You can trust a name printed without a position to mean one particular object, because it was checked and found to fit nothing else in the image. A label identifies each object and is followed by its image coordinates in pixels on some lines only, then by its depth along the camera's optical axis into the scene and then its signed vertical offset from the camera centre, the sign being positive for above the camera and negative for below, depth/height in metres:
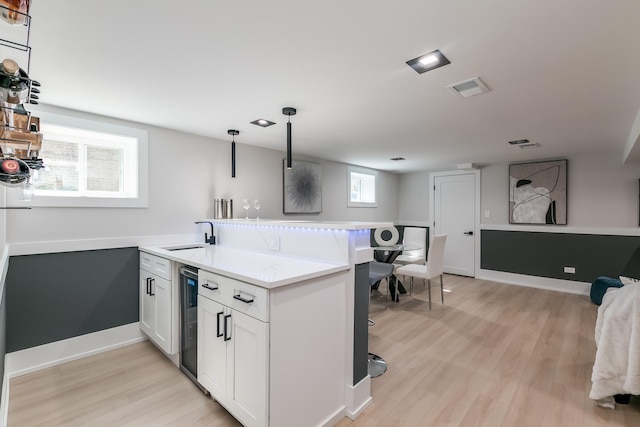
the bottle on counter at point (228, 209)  3.58 +0.02
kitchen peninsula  1.53 -0.68
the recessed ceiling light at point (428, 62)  1.74 +0.93
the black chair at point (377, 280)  2.42 -0.82
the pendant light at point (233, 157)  3.58 +0.66
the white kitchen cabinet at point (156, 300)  2.44 -0.82
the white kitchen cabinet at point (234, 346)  1.53 -0.80
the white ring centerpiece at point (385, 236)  4.95 -0.44
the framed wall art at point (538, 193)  4.88 +0.34
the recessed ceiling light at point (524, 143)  3.81 +0.92
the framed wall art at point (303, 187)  4.54 +0.38
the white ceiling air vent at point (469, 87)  2.07 +0.92
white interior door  5.87 -0.13
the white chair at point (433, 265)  3.86 -0.73
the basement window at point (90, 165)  2.63 +0.45
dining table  3.78 -0.58
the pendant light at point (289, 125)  2.65 +0.78
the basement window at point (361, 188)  5.78 +0.50
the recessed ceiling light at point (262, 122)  3.00 +0.93
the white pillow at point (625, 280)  3.62 -0.85
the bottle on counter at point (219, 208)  3.56 +0.03
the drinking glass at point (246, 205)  3.54 +0.07
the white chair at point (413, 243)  4.90 -0.56
